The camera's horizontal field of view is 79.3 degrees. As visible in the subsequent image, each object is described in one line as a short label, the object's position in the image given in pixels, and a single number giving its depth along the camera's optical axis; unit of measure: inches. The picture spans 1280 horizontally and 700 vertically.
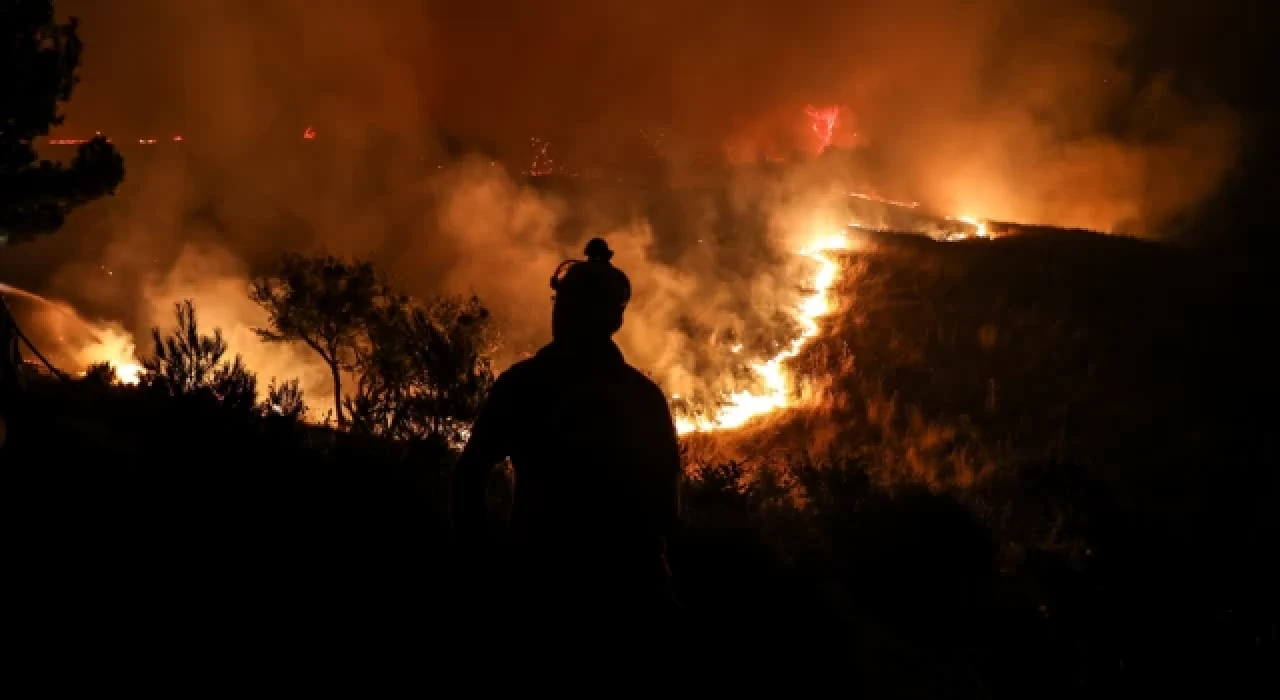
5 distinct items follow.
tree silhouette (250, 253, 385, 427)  633.0
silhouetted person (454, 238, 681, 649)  99.0
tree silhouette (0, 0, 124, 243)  333.7
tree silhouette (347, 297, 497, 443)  410.0
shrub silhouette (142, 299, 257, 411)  340.2
